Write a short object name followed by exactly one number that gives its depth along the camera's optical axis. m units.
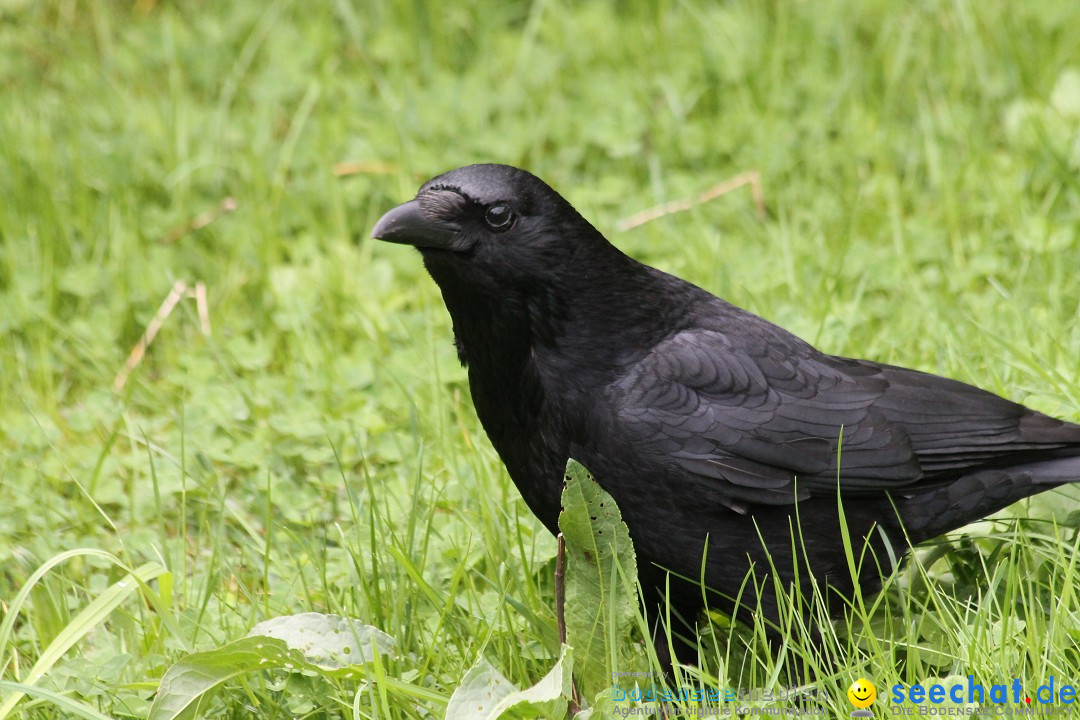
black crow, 6.04
